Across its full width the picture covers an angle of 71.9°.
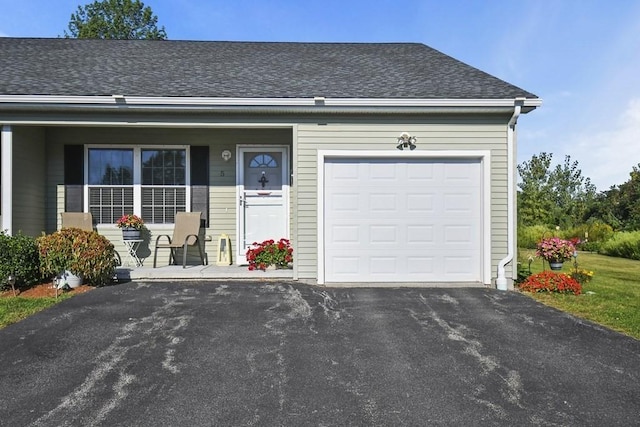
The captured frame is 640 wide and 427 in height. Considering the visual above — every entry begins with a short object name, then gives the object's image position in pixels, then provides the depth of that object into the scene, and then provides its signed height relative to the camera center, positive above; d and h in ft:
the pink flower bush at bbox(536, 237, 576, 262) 22.53 -1.95
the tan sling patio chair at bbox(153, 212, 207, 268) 24.89 -1.25
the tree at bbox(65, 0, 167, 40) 66.69 +29.05
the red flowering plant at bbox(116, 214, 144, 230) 24.53 -0.68
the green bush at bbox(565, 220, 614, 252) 50.41 -2.67
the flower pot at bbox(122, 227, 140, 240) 24.48 -1.29
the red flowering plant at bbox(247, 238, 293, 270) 23.76 -2.41
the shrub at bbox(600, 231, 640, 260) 42.63 -3.32
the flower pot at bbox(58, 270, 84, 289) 19.39 -3.09
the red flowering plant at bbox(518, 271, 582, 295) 20.34 -3.38
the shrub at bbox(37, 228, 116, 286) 19.33 -1.96
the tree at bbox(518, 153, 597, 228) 67.87 +4.24
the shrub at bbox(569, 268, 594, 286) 22.75 -3.31
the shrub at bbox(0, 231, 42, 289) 18.95 -2.19
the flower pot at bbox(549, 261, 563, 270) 22.65 -2.74
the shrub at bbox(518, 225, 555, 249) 49.42 -2.62
